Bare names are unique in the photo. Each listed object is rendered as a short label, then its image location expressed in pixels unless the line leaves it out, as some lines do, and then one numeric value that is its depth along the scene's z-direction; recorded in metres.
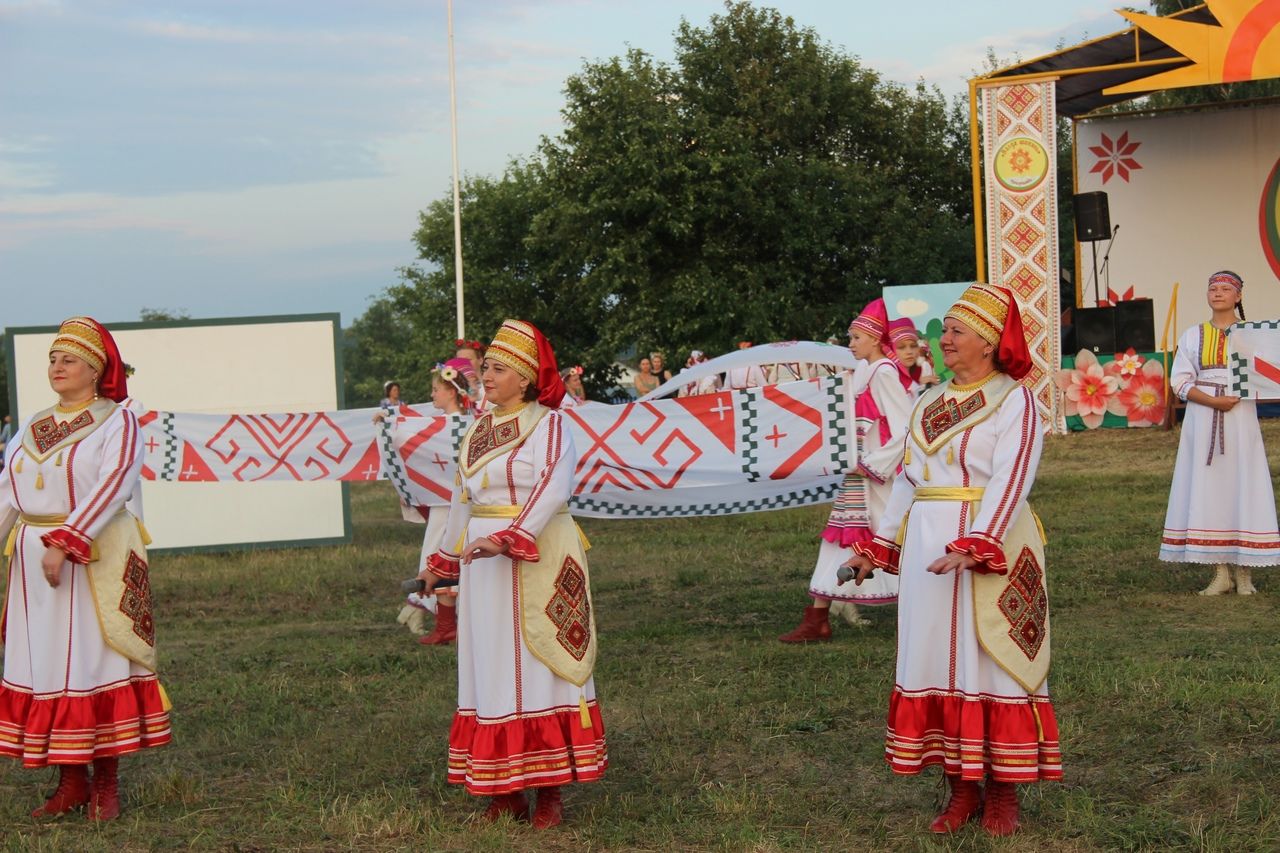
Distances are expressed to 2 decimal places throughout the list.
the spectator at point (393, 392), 20.42
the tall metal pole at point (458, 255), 24.62
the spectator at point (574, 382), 15.02
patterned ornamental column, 20.09
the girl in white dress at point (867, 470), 7.81
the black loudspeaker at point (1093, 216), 21.80
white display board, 13.89
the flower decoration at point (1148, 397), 19.86
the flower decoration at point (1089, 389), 20.03
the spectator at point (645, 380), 19.58
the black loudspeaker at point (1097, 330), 20.27
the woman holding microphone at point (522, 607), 5.00
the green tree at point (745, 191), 32.50
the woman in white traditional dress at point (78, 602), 5.26
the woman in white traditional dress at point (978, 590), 4.61
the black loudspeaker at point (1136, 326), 20.00
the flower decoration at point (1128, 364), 19.95
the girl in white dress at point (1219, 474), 9.04
